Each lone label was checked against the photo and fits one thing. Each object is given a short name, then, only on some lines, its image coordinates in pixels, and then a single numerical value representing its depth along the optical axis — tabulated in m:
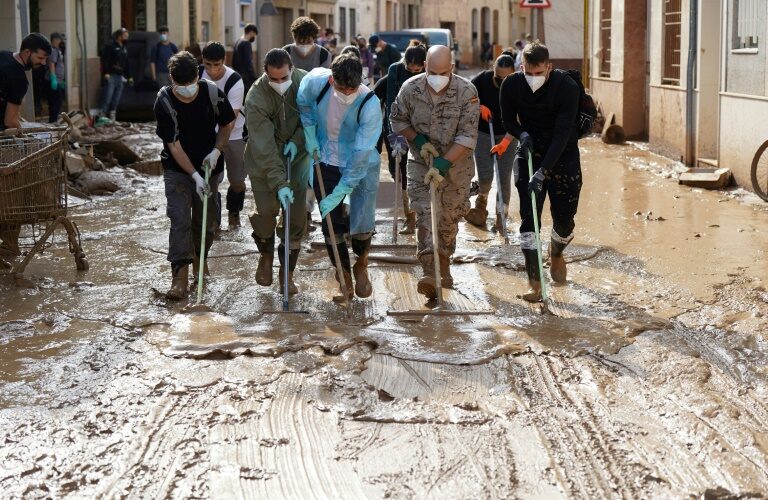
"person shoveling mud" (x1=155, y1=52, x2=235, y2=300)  8.27
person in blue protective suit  7.79
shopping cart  8.66
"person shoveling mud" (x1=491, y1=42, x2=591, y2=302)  8.12
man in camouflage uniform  8.07
